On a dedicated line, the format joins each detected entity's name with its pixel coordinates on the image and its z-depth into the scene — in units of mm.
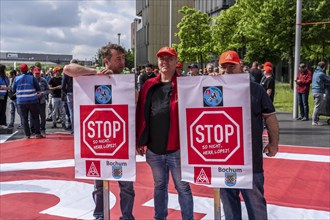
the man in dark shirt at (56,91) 12742
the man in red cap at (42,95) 11422
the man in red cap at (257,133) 3557
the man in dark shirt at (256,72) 13023
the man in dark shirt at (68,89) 10711
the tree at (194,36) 40281
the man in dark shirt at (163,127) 3842
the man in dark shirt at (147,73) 12508
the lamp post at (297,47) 14727
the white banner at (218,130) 3121
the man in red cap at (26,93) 10398
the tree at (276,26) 27734
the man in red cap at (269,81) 10820
